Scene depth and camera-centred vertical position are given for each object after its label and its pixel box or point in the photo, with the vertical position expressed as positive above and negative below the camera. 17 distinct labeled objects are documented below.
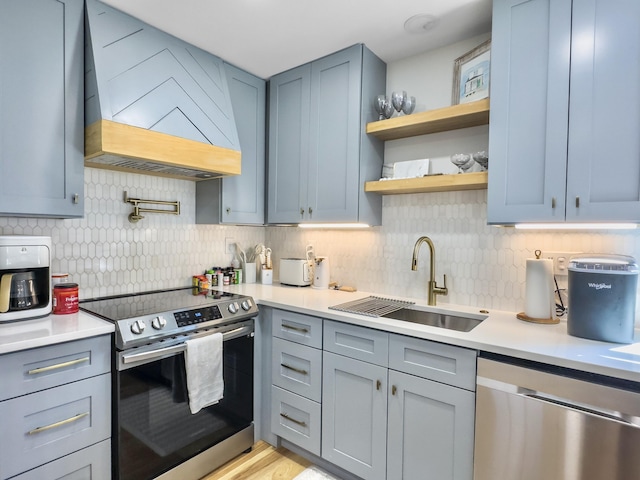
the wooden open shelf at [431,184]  1.83 +0.28
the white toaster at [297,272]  2.65 -0.30
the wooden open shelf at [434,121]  1.84 +0.64
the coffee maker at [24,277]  1.56 -0.23
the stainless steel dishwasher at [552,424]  1.17 -0.67
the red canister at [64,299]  1.74 -0.35
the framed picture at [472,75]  1.90 +0.90
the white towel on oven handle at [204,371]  1.79 -0.73
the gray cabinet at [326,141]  2.22 +0.62
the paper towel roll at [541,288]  1.68 -0.25
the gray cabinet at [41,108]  1.54 +0.55
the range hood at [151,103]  1.72 +0.68
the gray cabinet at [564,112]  1.41 +0.54
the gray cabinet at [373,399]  1.51 -0.82
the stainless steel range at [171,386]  1.60 -0.78
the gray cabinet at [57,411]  1.32 -0.74
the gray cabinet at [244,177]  2.48 +0.41
